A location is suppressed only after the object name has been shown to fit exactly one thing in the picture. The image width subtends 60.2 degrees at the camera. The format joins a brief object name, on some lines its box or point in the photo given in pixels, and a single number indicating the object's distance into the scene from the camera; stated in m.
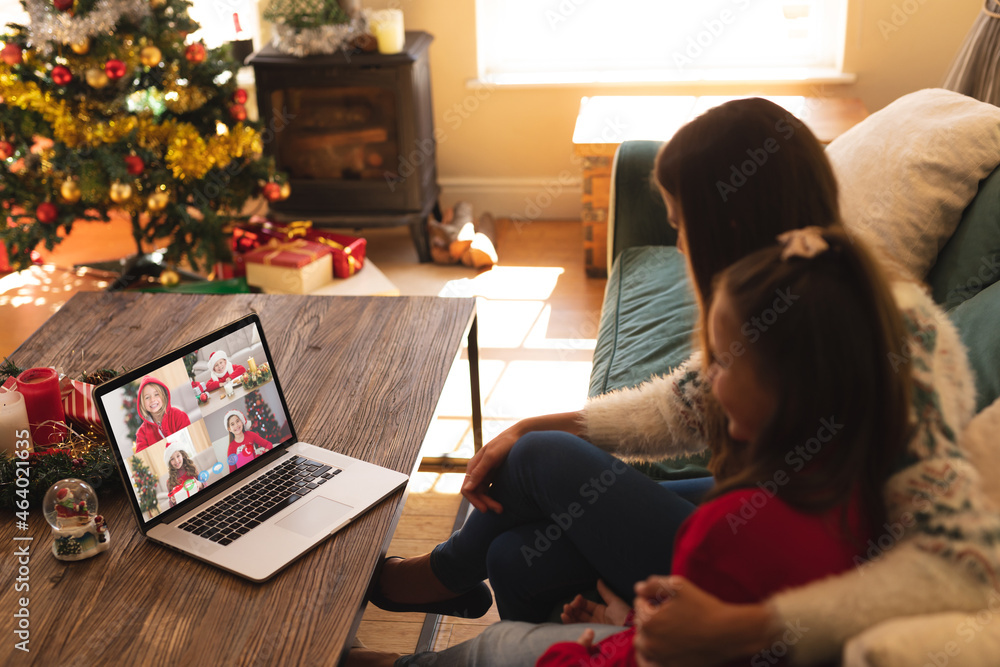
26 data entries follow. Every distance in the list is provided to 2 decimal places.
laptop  1.10
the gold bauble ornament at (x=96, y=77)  2.53
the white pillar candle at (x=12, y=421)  1.25
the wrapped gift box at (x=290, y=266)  2.88
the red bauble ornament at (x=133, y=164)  2.62
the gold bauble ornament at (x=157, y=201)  2.71
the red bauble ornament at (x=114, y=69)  2.52
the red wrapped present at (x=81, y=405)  1.35
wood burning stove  3.09
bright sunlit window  3.42
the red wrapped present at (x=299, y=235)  3.04
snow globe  1.07
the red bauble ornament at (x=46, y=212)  2.66
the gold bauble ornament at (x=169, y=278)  2.91
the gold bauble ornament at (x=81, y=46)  2.51
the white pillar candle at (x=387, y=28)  3.02
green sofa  1.31
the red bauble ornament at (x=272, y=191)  3.00
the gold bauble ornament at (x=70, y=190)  2.61
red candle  1.30
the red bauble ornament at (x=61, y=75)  2.53
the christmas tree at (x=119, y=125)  2.55
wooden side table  2.91
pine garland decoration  1.18
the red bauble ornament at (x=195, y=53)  2.69
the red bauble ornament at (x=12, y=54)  2.52
